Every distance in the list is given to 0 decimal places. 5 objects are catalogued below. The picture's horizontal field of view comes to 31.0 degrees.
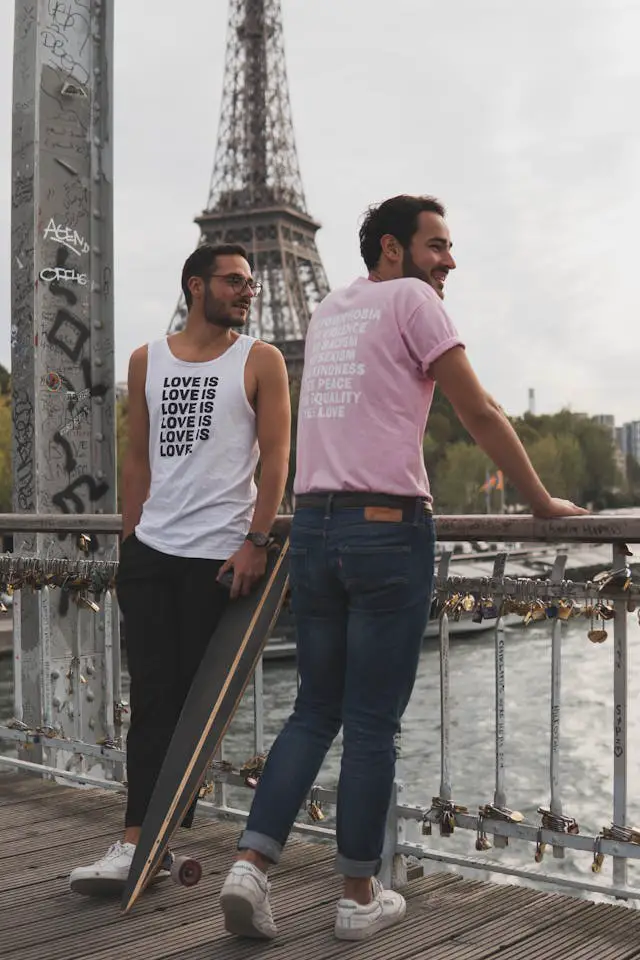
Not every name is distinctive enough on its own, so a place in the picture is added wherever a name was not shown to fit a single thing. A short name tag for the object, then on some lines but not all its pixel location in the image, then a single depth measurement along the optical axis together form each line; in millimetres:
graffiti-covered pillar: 5602
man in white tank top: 3338
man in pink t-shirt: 2840
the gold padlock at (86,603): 4578
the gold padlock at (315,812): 3847
